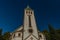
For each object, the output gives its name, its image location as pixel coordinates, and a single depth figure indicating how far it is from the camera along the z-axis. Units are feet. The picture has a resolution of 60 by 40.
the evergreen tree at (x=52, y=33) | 49.43
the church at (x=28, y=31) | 58.15
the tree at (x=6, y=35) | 65.37
